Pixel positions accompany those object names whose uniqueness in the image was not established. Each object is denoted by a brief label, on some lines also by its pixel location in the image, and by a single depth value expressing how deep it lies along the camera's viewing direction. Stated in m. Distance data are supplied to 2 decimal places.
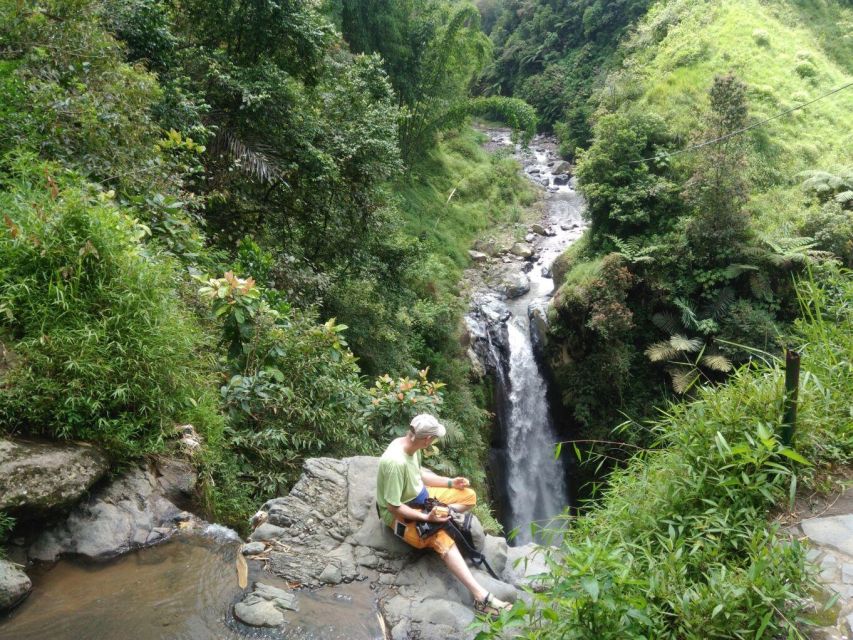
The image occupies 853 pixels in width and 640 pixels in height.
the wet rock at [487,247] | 18.38
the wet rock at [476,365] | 12.87
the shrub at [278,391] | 4.51
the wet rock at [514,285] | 15.77
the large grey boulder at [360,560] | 3.09
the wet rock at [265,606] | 2.79
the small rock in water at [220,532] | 3.43
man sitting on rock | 3.39
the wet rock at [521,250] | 17.98
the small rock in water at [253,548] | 3.42
